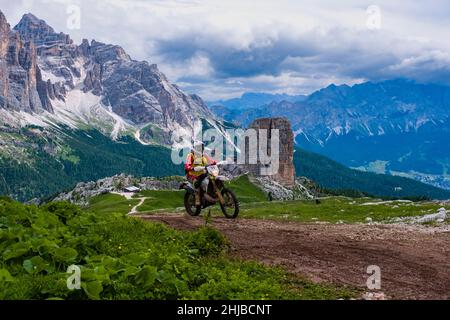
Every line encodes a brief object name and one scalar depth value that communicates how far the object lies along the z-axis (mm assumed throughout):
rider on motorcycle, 26578
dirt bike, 26422
